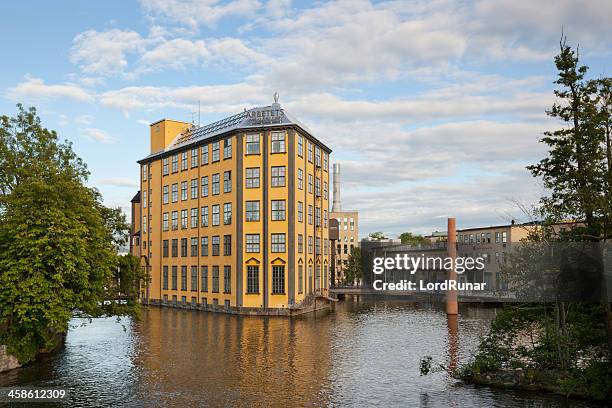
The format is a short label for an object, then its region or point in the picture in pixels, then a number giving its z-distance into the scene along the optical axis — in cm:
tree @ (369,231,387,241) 17056
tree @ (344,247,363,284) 11700
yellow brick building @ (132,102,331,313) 6381
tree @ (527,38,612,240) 2356
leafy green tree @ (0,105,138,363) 2966
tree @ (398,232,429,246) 14196
